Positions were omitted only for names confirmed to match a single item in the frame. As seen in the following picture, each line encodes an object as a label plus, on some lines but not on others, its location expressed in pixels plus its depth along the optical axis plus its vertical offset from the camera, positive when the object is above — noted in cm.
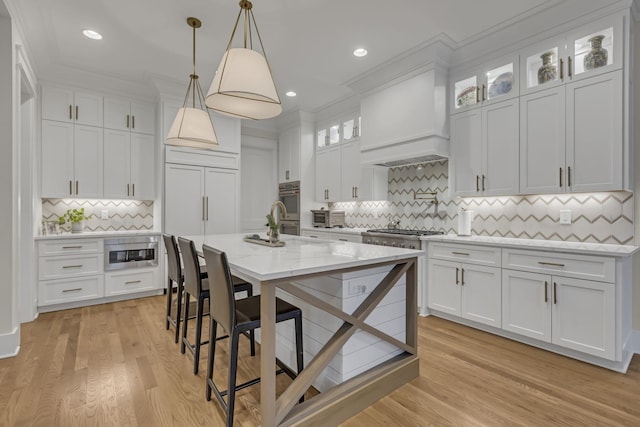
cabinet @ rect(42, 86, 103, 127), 394 +137
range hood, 348 +108
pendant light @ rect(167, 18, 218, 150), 286 +77
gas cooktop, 376 -25
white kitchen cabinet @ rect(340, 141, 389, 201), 457 +51
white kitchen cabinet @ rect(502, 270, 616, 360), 234 -80
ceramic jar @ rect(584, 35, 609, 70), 258 +132
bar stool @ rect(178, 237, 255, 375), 227 -61
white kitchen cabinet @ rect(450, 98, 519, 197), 311 +66
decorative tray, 265 -27
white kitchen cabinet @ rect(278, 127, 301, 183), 568 +108
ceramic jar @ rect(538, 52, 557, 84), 286 +132
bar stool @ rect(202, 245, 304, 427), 167 -60
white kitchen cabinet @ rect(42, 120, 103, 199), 396 +67
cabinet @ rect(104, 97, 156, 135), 435 +137
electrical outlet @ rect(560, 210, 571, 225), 294 -4
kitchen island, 156 -61
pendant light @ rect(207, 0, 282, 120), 193 +84
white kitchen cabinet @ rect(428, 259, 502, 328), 297 -80
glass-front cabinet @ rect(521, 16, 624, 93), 252 +137
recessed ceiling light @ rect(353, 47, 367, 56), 343 +178
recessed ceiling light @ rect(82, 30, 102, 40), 307 +176
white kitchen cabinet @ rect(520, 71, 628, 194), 251 +65
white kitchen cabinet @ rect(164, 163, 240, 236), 446 +18
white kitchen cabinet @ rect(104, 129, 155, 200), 435 +66
